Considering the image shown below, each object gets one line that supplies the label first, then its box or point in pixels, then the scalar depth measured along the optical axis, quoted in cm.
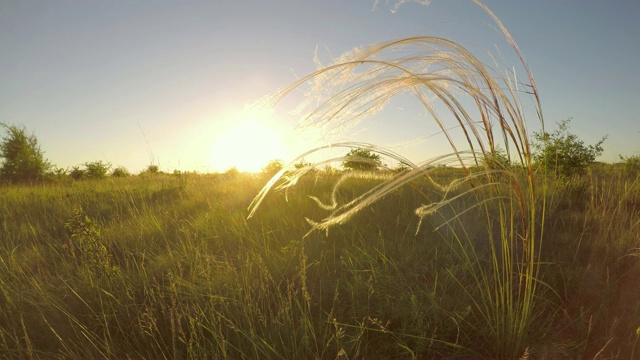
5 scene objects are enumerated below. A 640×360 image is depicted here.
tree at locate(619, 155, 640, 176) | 1242
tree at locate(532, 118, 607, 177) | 928
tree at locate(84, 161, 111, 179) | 1839
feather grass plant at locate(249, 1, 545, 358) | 174
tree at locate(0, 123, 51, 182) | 1752
